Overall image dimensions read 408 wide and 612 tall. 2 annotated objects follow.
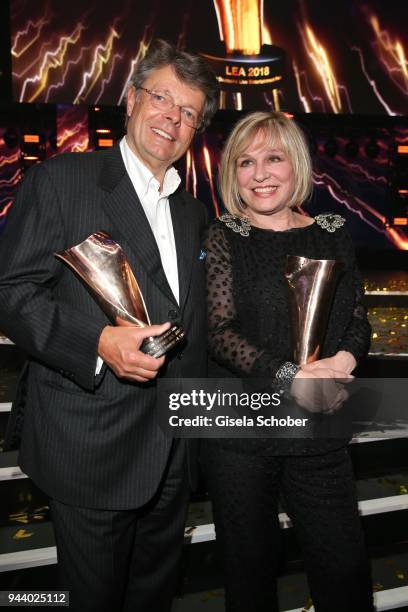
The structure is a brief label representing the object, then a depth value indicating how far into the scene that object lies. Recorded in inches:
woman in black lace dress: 53.3
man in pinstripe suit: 45.3
